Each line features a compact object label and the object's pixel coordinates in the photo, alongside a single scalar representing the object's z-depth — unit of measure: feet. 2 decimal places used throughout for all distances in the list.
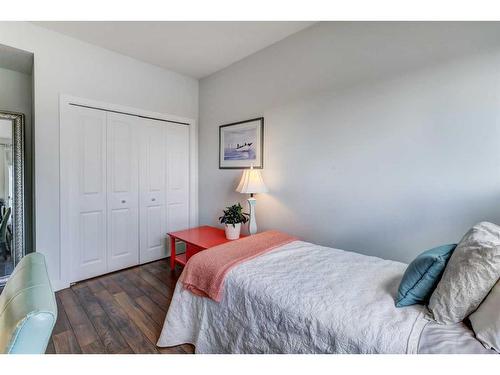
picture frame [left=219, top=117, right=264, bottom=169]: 9.00
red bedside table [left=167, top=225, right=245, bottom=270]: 8.19
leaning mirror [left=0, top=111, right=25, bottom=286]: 8.05
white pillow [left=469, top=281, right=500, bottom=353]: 2.83
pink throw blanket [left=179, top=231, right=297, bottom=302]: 4.93
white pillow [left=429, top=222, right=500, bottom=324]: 3.10
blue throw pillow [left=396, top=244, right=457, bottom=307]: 3.65
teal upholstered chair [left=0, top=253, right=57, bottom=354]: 1.97
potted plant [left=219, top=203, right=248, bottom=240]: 8.52
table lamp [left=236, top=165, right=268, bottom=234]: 8.27
